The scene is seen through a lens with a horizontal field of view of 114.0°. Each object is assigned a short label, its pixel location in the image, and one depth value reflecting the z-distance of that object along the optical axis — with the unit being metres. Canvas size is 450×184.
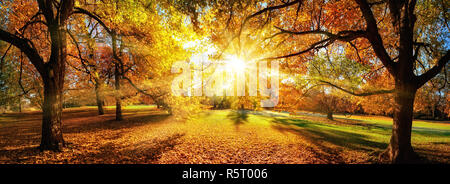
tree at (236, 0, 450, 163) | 5.11
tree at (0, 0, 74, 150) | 6.15
